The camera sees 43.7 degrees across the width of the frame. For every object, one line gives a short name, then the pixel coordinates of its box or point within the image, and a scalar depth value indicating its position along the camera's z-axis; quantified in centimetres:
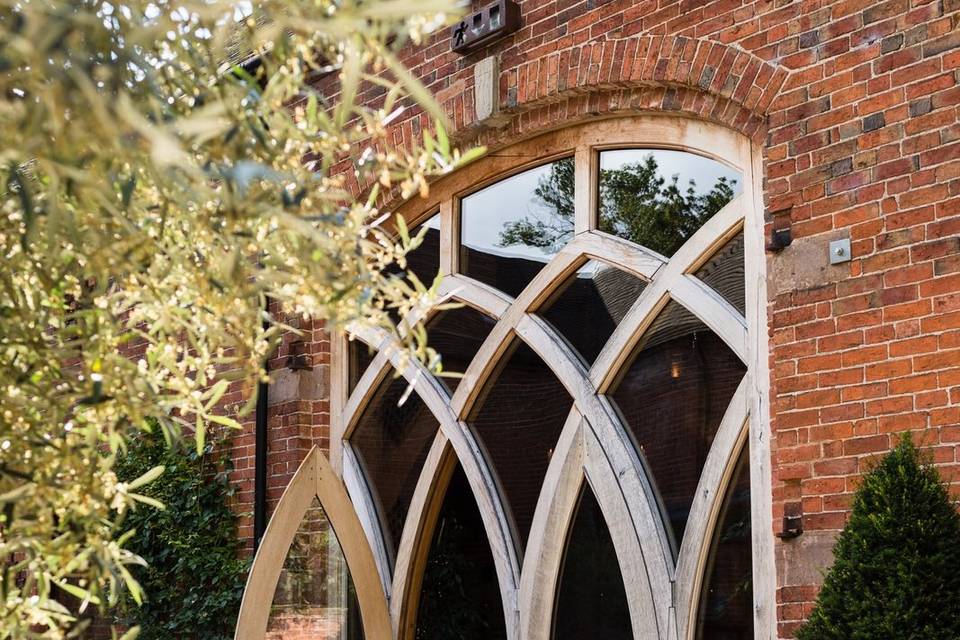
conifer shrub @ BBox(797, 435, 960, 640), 368
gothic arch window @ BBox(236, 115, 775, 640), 495
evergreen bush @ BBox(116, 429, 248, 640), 672
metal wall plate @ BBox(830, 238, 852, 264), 438
